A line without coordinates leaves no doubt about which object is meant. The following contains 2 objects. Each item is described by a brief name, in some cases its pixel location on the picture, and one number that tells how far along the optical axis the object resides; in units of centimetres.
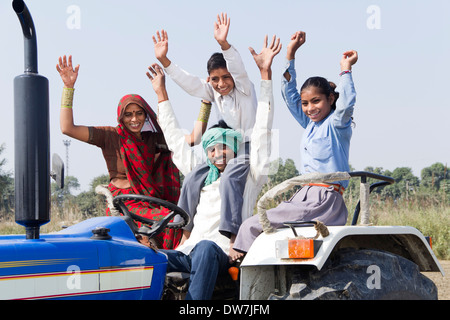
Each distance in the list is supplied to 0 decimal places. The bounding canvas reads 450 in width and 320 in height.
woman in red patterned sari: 475
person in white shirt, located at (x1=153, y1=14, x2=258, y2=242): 374
